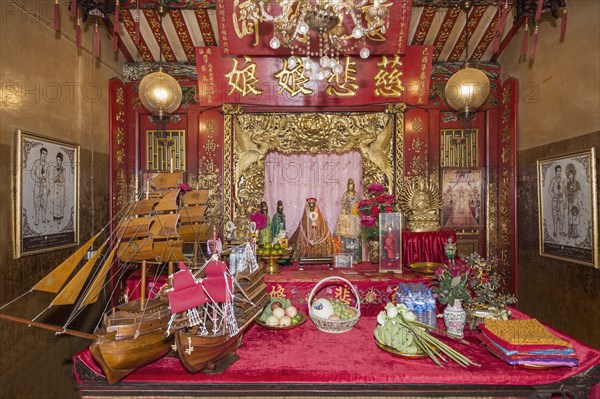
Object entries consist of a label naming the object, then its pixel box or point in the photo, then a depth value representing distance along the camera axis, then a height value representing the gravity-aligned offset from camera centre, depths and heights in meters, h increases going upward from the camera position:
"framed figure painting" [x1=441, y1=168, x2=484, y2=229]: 5.67 +0.03
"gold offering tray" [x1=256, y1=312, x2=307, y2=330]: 2.72 -0.97
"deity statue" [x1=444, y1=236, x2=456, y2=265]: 3.96 -0.54
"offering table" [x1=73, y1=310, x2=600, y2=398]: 2.00 -1.04
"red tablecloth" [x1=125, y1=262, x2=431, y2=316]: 3.71 -0.91
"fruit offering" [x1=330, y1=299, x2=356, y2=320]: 2.73 -0.88
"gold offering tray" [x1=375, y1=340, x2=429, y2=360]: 2.21 -0.98
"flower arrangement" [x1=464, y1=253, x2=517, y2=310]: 2.78 -0.71
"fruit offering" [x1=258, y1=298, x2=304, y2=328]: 2.75 -0.92
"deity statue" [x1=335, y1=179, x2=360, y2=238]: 5.27 -0.23
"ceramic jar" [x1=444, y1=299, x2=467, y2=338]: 2.54 -0.86
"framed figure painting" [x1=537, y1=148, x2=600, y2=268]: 3.75 -0.08
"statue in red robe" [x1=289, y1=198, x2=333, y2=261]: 5.38 -0.53
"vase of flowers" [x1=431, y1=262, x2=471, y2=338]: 2.55 -0.71
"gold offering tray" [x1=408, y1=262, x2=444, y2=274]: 4.00 -0.77
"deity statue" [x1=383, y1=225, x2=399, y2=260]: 4.12 -0.55
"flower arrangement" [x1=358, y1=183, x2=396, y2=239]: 4.47 -0.09
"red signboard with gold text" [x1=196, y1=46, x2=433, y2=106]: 5.20 +1.87
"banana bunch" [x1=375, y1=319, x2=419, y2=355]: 2.26 -0.91
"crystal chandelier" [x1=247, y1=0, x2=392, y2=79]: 2.71 +1.59
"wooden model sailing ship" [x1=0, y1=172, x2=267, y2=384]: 1.95 -0.68
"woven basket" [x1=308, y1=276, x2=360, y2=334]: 2.59 -0.92
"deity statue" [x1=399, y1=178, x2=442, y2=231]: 5.07 -0.04
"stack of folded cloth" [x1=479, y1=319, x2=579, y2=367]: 2.11 -0.91
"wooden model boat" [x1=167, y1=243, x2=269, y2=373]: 1.94 -0.74
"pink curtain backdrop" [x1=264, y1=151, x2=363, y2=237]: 6.12 +0.39
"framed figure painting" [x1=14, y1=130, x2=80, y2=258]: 3.29 +0.10
